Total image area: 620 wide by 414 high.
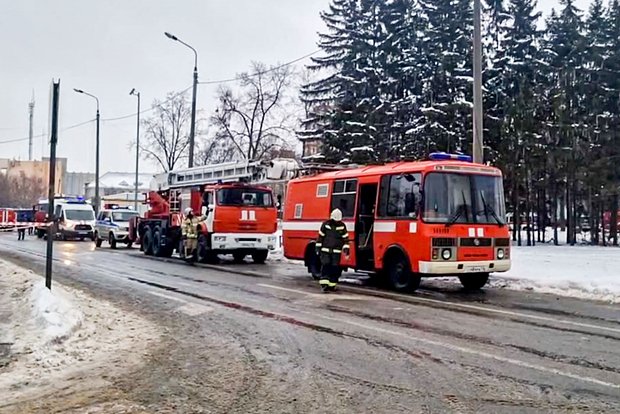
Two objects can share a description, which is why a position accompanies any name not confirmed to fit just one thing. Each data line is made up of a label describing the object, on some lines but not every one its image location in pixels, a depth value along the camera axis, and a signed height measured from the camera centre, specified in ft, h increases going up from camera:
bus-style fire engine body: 42.52 +0.82
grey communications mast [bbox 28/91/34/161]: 222.28 +37.61
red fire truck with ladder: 70.69 +2.29
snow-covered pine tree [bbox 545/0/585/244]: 106.22 +24.70
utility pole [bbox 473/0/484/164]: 54.75 +11.91
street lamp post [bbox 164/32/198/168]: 100.07 +19.55
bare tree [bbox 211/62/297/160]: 164.66 +28.93
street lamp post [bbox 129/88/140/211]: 147.72 +21.76
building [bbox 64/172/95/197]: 407.44 +28.25
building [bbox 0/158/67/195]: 392.68 +35.00
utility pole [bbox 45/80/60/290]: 32.76 +2.97
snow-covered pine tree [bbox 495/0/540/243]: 103.65 +22.50
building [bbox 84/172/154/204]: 381.40 +26.27
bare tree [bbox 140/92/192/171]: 195.72 +28.47
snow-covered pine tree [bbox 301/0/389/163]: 119.44 +28.75
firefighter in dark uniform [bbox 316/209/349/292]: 44.39 -0.99
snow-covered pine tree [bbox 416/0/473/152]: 106.11 +27.17
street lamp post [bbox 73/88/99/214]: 156.31 +13.78
